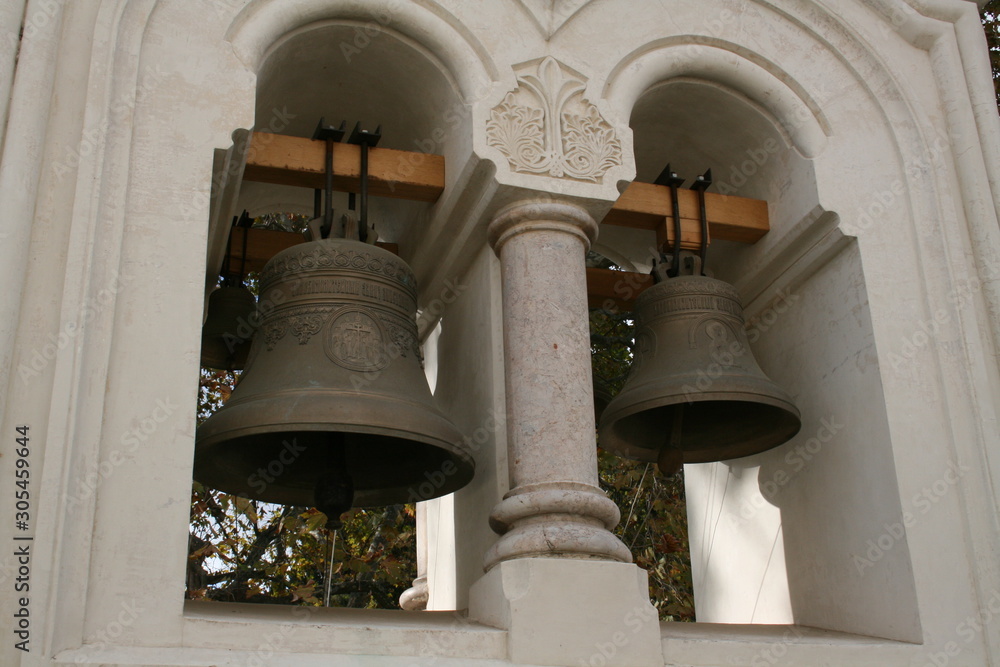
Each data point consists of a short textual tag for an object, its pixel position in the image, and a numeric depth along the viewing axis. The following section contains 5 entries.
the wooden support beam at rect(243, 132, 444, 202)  5.75
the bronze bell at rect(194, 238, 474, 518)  5.07
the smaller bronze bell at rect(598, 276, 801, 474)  5.91
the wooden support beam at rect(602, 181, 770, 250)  6.38
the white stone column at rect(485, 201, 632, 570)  4.96
